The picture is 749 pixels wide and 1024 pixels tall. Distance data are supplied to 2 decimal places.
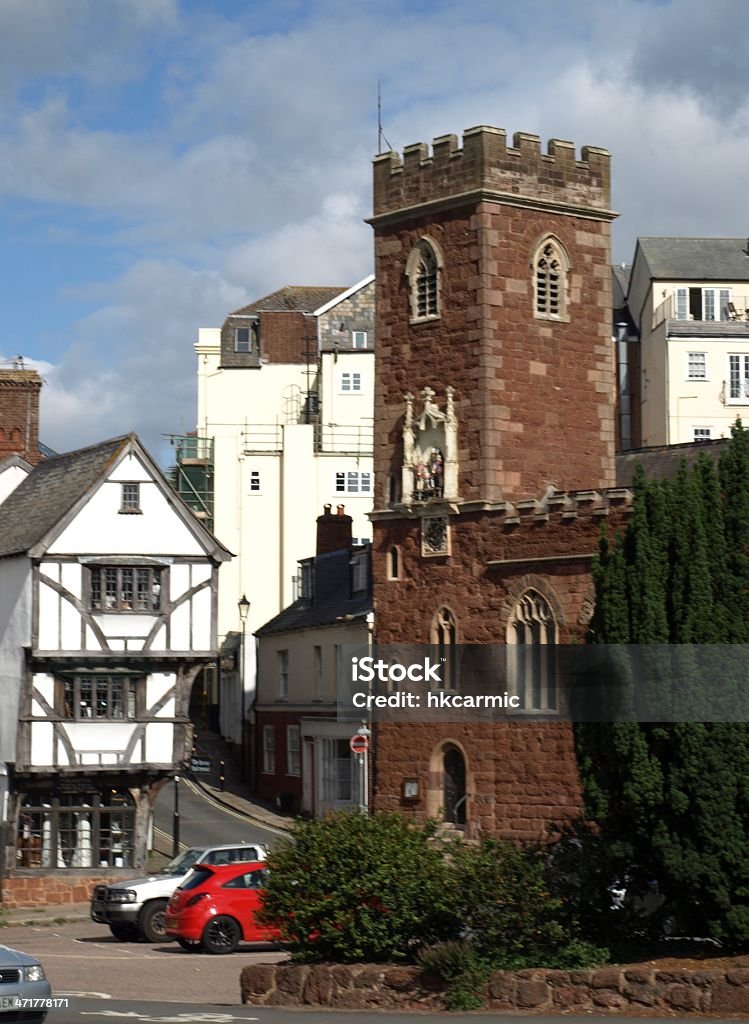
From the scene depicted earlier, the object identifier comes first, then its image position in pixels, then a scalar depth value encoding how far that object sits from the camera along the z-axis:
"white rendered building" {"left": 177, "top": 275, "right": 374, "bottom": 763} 70.31
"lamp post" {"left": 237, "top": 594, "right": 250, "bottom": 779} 56.95
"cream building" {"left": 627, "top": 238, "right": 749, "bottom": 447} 72.69
